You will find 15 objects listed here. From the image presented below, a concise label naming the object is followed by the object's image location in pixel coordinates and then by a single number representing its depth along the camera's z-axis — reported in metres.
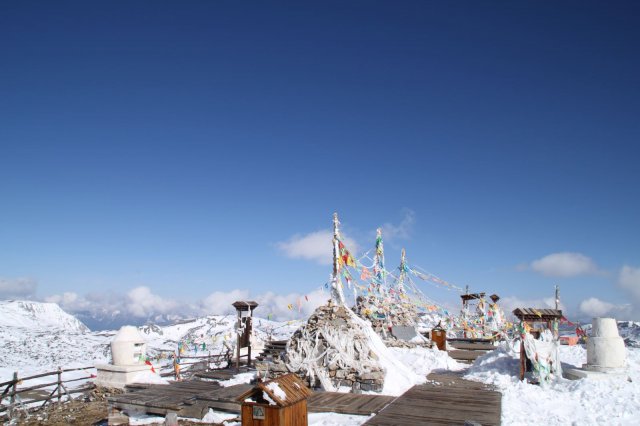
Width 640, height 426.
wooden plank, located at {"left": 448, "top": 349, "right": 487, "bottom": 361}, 26.41
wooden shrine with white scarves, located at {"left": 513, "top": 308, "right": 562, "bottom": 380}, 17.67
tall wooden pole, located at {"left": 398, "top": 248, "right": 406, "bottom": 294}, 35.91
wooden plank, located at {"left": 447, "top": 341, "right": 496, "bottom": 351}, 30.48
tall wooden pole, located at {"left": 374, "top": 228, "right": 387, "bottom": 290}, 35.09
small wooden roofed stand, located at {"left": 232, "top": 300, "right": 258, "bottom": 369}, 24.28
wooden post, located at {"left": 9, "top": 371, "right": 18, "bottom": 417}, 16.98
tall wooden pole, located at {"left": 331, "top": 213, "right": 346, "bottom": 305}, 21.89
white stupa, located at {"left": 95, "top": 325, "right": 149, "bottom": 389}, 20.41
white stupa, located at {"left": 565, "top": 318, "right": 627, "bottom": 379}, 16.09
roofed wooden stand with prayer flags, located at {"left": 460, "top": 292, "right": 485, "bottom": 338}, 33.31
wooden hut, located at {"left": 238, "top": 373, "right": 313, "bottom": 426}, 8.84
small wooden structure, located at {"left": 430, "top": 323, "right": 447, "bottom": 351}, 28.80
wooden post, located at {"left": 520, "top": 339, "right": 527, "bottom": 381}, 17.00
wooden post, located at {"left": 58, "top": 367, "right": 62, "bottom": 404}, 19.12
